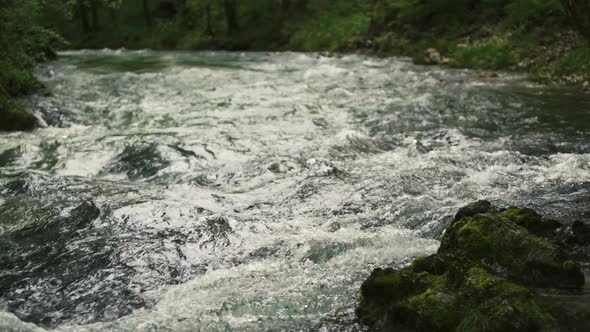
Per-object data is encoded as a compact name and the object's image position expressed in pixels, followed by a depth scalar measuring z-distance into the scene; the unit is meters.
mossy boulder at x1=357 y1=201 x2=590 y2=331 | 4.24
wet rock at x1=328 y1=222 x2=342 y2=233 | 7.06
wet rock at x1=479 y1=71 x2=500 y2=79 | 18.31
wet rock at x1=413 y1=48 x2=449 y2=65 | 22.27
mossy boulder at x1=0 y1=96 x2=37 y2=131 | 12.70
